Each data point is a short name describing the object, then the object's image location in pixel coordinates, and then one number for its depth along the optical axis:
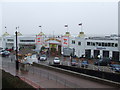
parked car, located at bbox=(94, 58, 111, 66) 25.97
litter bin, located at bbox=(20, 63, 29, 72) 17.58
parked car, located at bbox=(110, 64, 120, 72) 20.81
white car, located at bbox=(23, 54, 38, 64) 22.28
